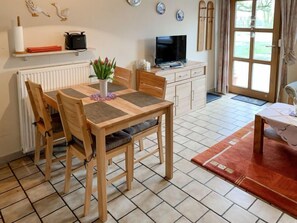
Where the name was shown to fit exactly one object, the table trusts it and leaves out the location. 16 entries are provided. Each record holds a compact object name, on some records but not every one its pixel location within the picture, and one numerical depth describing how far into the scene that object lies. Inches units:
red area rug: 101.1
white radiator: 121.3
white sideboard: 166.2
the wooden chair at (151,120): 110.7
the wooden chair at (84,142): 85.4
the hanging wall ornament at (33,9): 119.6
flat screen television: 167.6
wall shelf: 116.6
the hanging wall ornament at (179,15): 180.6
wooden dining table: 87.4
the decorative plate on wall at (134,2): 153.4
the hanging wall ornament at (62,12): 127.9
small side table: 114.5
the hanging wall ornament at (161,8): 168.3
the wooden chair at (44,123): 104.0
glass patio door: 191.5
